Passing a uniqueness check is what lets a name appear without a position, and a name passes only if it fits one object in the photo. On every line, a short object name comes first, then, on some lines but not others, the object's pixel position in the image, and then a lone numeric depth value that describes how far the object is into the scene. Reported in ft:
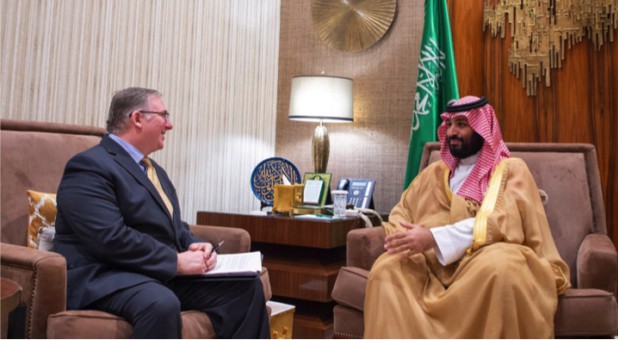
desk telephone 9.93
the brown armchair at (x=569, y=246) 5.69
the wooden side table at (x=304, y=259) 8.59
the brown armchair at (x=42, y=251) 4.51
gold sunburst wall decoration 11.26
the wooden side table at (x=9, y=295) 3.64
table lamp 10.13
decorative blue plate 10.26
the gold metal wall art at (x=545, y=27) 9.14
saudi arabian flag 9.88
